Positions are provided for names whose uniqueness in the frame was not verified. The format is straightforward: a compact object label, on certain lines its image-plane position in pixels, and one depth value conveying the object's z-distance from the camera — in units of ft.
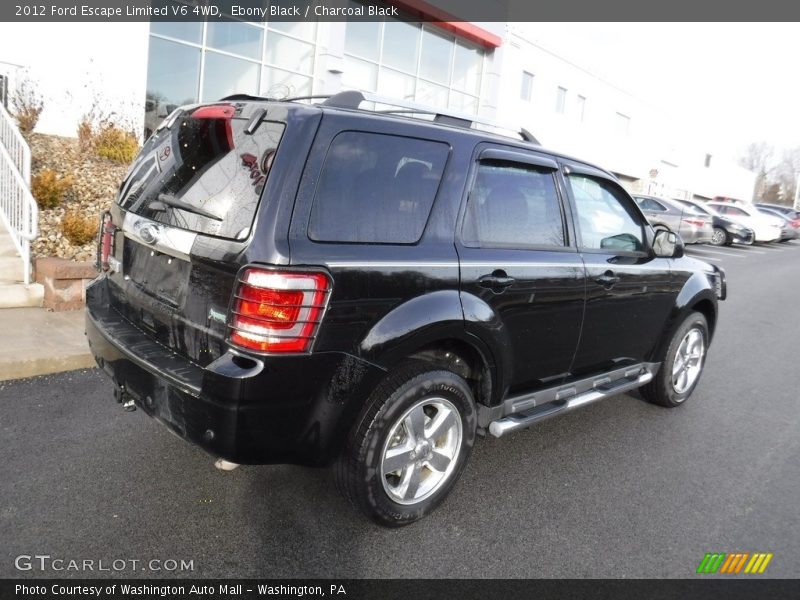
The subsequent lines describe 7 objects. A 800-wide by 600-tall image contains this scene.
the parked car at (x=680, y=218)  58.75
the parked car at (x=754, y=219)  77.92
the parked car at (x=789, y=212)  95.82
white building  34.65
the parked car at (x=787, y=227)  88.63
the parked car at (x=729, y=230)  73.20
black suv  8.34
